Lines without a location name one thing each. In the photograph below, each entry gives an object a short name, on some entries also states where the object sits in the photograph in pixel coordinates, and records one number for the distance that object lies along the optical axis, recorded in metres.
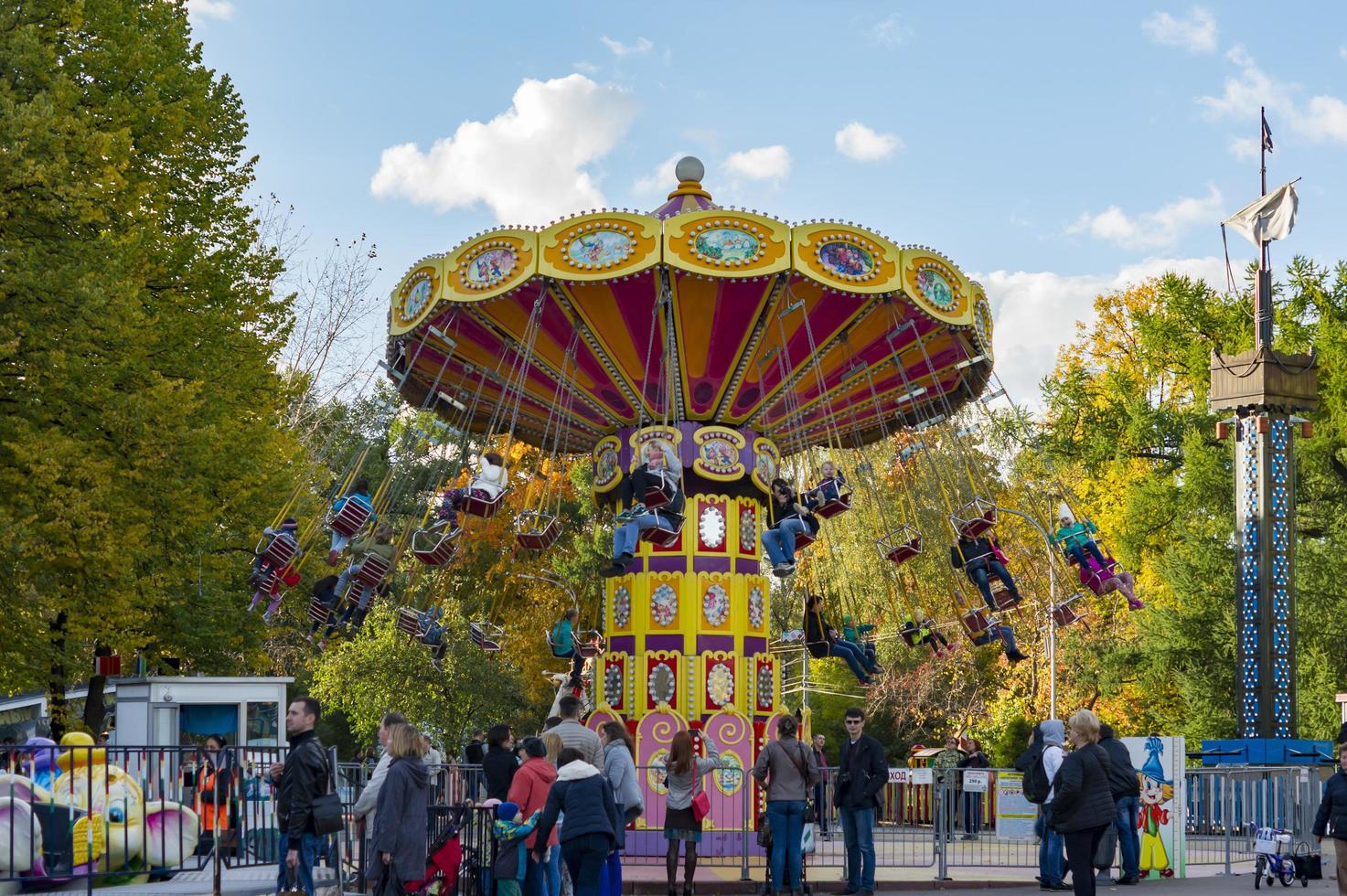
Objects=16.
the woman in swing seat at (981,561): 18.83
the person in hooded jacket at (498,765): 12.96
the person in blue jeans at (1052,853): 15.55
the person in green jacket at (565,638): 19.41
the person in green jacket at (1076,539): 18.66
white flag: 31.98
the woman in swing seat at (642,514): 17.16
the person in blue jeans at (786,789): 13.83
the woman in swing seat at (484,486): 17.36
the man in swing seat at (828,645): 20.23
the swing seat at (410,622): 19.65
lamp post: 35.75
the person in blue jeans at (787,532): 17.92
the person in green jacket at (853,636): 20.36
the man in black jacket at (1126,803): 14.90
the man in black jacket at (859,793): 14.42
